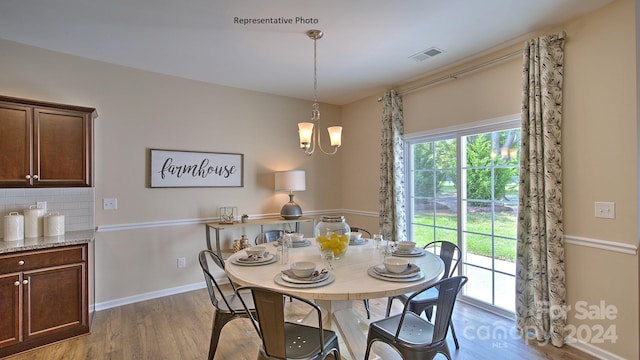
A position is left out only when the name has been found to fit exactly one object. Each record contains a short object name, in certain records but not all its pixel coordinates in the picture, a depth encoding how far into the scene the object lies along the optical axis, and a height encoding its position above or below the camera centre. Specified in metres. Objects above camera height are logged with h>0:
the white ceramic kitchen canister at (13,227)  2.65 -0.41
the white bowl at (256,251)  2.27 -0.53
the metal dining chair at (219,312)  2.16 -0.93
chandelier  2.67 +0.45
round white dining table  1.67 -0.60
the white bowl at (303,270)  1.78 -0.53
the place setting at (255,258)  2.15 -0.56
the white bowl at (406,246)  2.43 -0.52
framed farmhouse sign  3.68 +0.15
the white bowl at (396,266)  1.86 -0.52
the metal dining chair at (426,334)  1.70 -0.93
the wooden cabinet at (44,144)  2.61 +0.33
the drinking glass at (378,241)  2.52 -0.50
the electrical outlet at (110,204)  3.36 -0.26
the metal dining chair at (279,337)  1.54 -0.85
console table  3.72 -0.55
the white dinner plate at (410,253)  2.39 -0.57
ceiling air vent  3.09 +1.31
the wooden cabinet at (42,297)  2.43 -0.98
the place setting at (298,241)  2.70 -0.55
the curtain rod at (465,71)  2.86 +1.19
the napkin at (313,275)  1.79 -0.56
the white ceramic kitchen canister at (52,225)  2.84 -0.41
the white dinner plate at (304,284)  1.71 -0.59
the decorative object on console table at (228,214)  3.94 -0.44
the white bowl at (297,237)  2.74 -0.51
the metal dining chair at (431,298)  2.32 -0.91
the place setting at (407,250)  2.39 -0.56
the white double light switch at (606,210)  2.31 -0.23
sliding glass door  3.04 -0.23
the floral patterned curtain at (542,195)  2.53 -0.12
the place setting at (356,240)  2.81 -0.55
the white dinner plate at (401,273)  1.86 -0.57
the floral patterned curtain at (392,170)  4.02 +0.14
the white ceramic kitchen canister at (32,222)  2.78 -0.38
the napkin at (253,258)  2.21 -0.56
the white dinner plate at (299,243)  2.69 -0.56
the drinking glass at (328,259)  2.00 -0.52
